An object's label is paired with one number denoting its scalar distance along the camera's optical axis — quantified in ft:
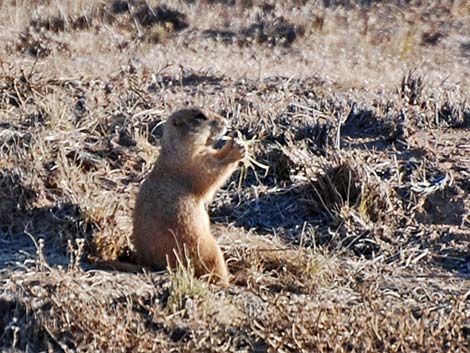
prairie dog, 52.75
